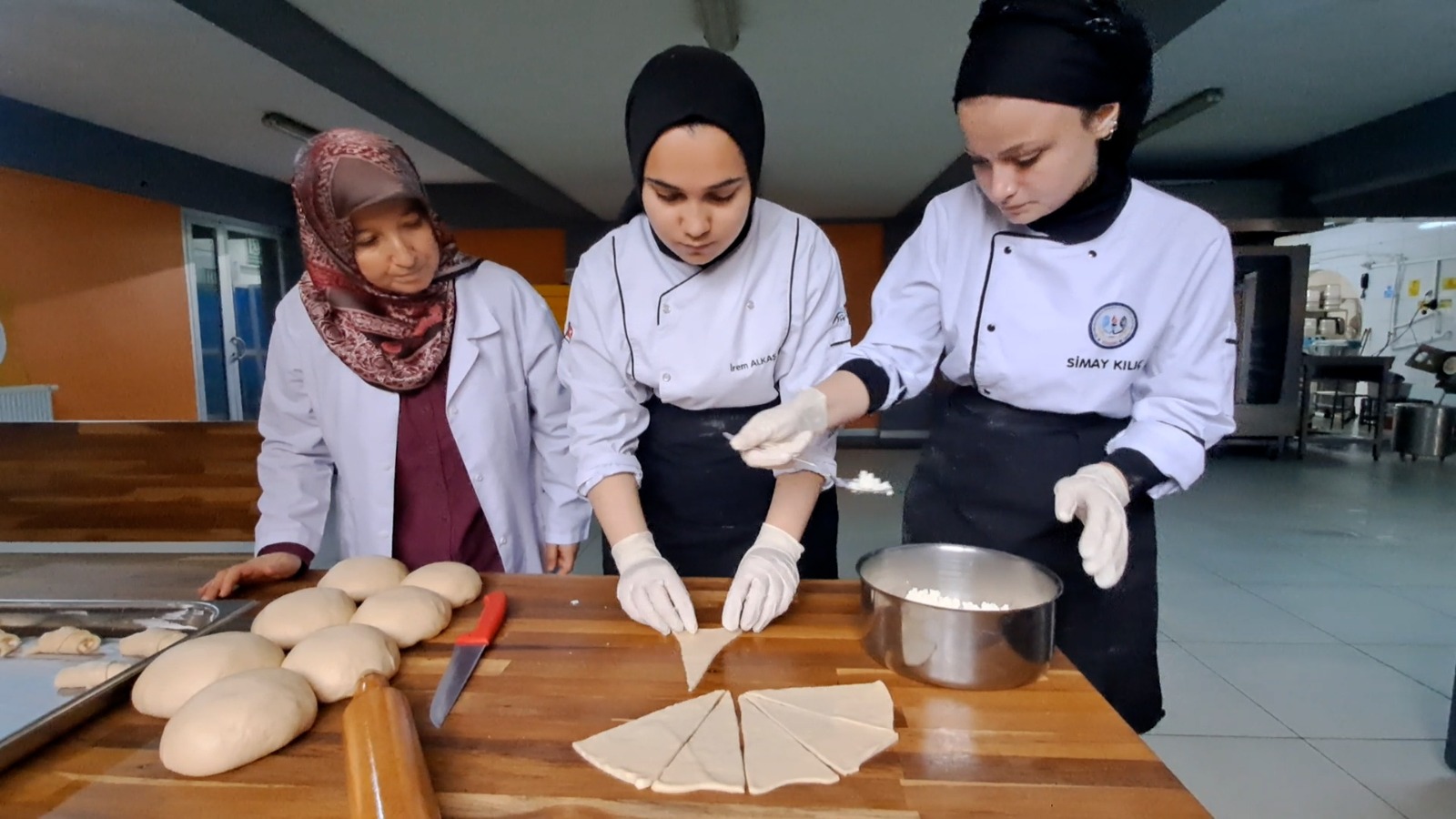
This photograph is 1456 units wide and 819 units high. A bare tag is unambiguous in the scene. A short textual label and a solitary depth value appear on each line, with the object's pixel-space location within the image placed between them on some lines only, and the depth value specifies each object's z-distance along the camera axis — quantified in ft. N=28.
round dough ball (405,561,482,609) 3.06
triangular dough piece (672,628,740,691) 2.52
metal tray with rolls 2.71
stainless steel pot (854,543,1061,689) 2.31
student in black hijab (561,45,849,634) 2.92
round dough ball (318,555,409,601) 3.13
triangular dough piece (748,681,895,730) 2.22
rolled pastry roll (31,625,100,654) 3.02
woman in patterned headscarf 3.88
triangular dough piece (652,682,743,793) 1.95
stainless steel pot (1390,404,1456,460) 18.21
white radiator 13.39
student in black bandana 2.68
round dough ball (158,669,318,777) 1.99
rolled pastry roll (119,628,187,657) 2.84
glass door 19.08
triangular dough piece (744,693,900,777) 2.03
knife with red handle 2.31
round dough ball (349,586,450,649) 2.69
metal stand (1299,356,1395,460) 18.86
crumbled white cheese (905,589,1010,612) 2.83
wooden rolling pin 1.67
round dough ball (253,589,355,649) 2.69
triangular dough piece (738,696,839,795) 1.97
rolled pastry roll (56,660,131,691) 2.72
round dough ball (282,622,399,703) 2.37
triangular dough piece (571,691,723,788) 2.00
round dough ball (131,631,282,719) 2.28
